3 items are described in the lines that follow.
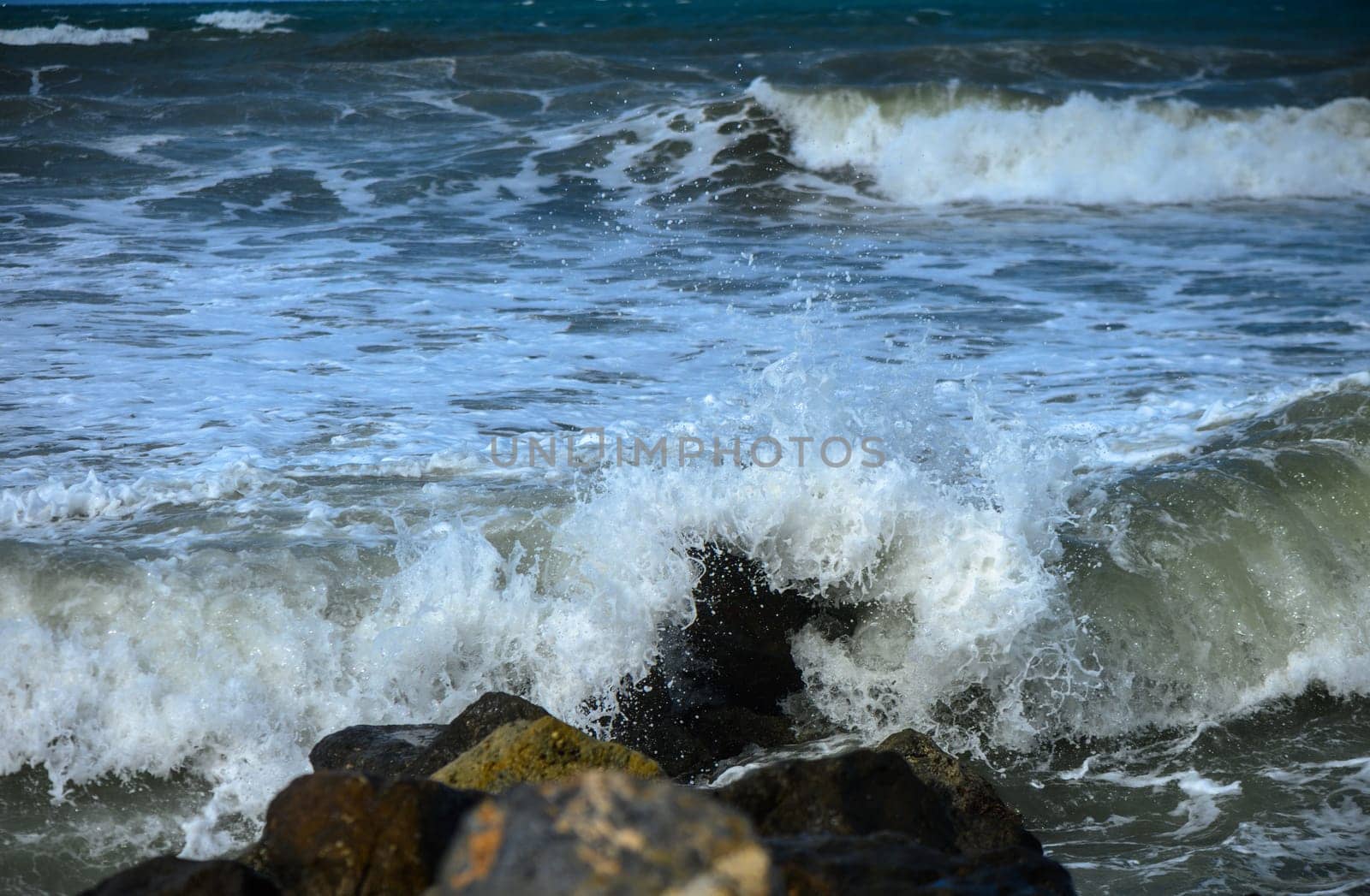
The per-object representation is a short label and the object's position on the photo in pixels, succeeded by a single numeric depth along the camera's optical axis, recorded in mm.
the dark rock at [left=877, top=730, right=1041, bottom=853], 6512
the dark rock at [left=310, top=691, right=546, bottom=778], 6996
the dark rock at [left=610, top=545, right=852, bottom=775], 8687
